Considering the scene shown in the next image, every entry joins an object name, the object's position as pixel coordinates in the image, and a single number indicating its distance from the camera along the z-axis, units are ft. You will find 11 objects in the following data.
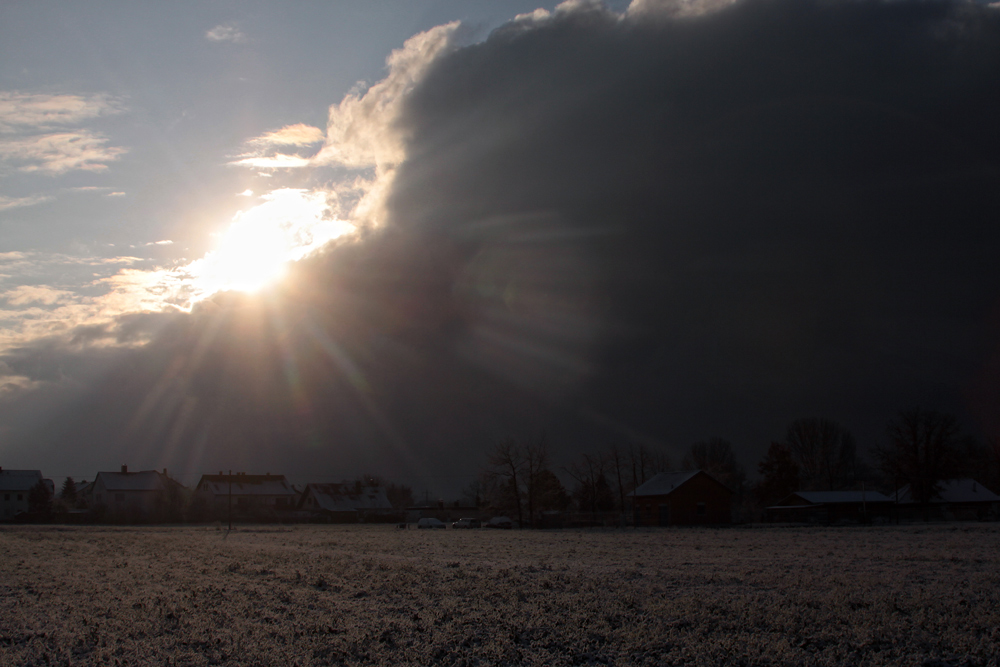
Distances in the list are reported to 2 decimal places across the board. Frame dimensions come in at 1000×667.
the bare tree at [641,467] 403.95
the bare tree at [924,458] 342.85
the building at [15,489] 468.75
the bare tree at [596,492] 391.04
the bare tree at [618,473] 390.26
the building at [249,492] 433.07
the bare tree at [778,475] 382.01
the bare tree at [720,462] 488.48
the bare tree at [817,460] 452.76
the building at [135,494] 383.04
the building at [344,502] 407.64
